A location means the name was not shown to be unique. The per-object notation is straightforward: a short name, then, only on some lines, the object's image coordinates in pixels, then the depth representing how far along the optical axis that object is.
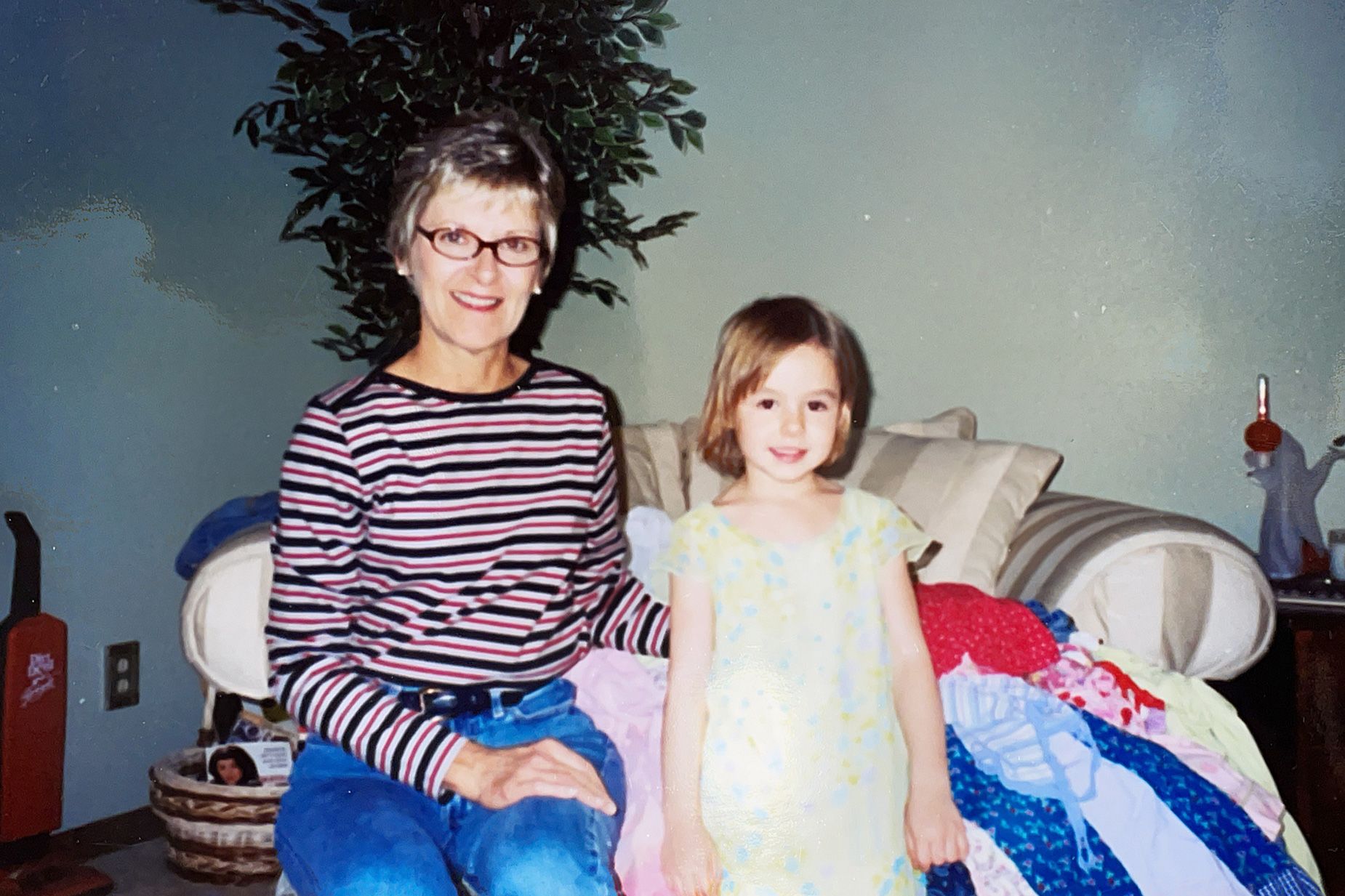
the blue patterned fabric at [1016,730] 1.04
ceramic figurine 1.90
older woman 0.94
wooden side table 1.63
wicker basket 1.91
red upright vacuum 1.87
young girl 0.91
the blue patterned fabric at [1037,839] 0.99
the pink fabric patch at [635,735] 0.98
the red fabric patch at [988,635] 1.21
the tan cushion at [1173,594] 1.42
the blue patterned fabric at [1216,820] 1.04
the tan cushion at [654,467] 1.88
